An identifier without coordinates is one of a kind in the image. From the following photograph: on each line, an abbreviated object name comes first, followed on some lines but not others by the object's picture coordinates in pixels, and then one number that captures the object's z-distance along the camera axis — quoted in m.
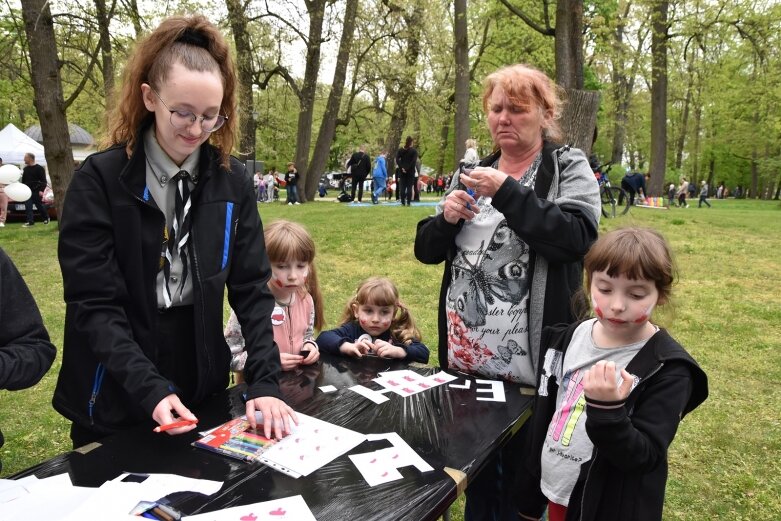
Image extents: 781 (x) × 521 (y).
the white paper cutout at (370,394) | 2.04
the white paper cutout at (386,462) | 1.49
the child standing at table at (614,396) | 1.44
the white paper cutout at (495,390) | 2.05
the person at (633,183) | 17.09
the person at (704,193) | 24.94
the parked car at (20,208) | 13.41
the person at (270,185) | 22.45
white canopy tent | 16.09
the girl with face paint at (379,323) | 2.71
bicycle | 11.71
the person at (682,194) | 23.67
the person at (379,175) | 15.88
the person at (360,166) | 15.68
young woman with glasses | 1.53
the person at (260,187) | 22.69
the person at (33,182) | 12.91
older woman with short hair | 2.01
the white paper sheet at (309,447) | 1.52
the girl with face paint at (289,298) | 2.48
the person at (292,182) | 15.44
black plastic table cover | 1.37
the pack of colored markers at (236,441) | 1.58
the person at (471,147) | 9.54
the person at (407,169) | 13.11
